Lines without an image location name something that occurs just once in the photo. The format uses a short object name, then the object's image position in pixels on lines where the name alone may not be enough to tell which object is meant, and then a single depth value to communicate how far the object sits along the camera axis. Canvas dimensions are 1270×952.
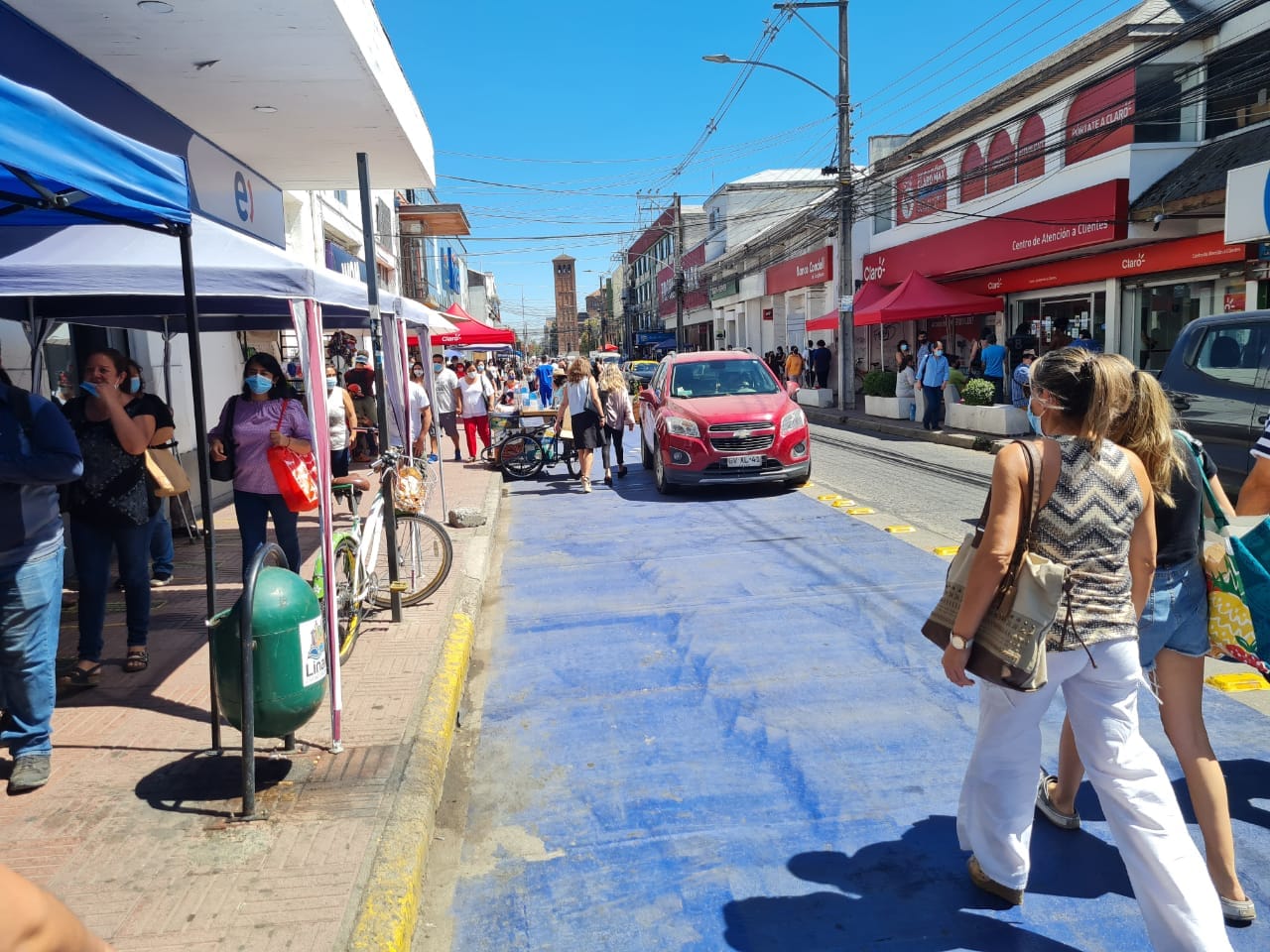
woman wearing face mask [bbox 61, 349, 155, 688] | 4.93
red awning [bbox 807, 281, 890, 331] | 23.78
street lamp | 21.30
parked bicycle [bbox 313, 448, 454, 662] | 5.56
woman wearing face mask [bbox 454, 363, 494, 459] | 15.42
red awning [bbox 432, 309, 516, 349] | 18.25
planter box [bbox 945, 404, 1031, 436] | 15.33
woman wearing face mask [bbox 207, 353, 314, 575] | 5.45
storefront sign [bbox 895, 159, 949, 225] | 23.48
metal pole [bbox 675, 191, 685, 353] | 46.42
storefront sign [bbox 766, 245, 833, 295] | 30.17
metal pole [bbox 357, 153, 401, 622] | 6.06
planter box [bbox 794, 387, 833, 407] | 26.06
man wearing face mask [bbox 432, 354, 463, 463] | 15.37
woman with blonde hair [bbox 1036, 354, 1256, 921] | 2.88
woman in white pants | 2.61
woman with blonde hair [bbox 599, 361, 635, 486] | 12.34
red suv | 10.88
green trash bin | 3.68
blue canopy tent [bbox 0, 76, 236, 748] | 2.56
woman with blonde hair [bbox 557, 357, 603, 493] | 11.79
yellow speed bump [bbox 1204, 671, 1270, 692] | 4.82
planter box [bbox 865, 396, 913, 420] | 19.58
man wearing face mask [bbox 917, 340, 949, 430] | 17.08
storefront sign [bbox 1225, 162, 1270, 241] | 12.25
